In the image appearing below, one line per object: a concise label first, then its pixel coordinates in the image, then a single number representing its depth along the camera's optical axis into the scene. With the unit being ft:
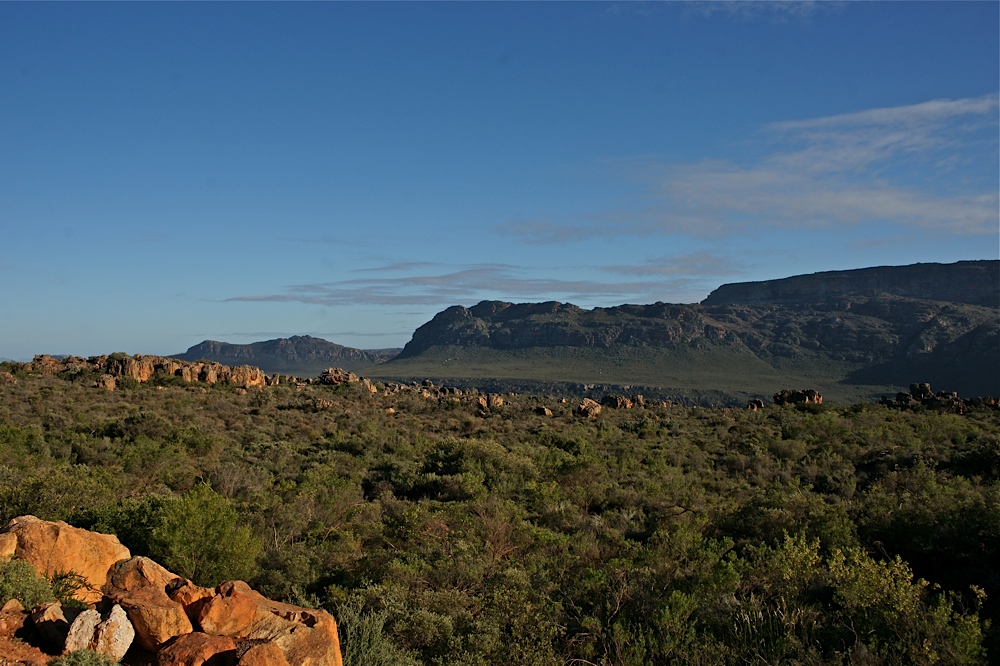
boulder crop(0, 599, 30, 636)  19.65
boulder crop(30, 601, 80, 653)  19.65
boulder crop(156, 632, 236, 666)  19.29
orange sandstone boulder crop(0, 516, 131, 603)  23.95
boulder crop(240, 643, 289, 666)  19.07
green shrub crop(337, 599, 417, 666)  24.17
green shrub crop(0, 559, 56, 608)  21.20
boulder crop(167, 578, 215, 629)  22.13
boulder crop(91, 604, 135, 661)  19.30
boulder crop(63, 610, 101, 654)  19.04
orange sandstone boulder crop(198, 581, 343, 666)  20.81
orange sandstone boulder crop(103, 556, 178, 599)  23.67
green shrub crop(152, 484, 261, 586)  30.91
